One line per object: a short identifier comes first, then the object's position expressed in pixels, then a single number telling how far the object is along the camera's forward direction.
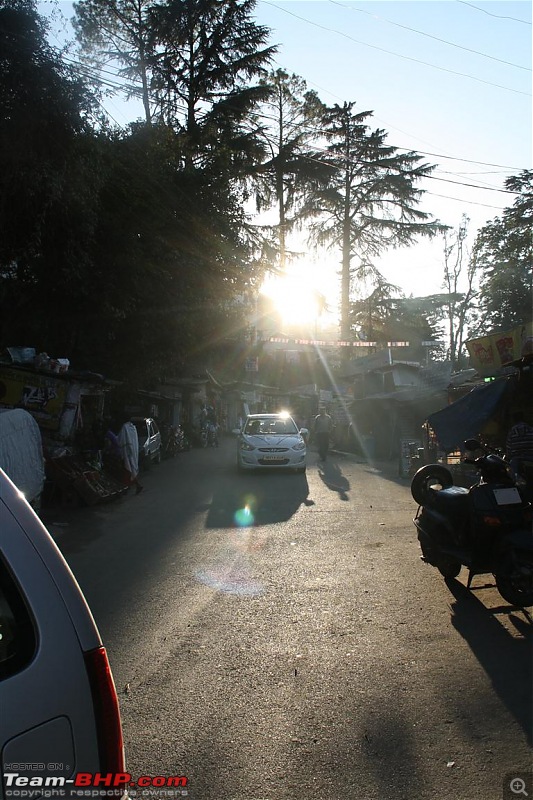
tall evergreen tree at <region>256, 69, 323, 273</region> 29.70
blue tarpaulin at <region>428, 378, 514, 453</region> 8.05
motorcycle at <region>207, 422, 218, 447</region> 32.08
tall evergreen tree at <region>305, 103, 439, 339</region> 33.53
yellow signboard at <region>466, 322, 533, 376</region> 14.64
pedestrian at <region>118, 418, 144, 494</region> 14.02
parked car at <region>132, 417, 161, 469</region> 19.16
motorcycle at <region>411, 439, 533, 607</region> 5.39
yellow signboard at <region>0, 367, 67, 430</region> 12.48
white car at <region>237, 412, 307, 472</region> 17.55
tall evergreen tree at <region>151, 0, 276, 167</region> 25.14
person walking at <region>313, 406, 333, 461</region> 22.48
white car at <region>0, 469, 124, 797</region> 1.65
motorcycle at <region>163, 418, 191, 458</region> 24.95
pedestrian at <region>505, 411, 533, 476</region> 7.29
